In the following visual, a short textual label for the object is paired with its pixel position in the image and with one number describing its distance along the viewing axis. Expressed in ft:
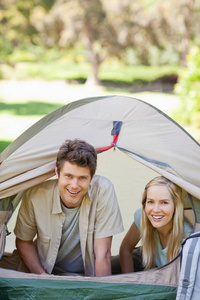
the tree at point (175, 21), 78.54
